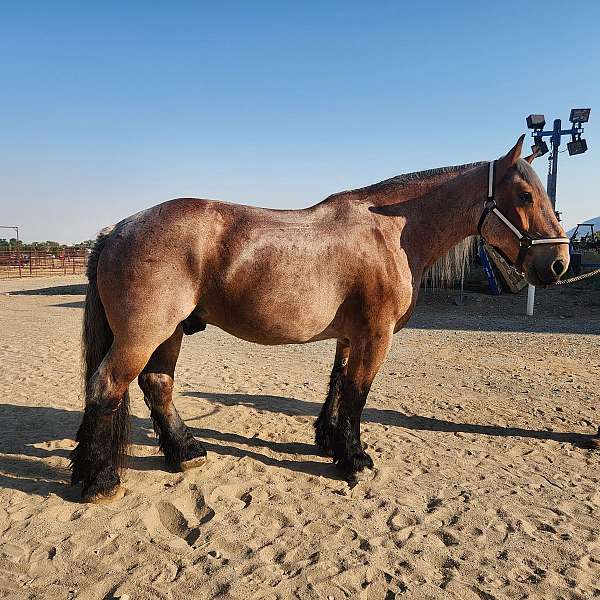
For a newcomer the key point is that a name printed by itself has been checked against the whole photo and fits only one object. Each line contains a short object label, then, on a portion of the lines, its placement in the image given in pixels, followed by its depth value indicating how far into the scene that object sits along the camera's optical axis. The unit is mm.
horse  2982
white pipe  12997
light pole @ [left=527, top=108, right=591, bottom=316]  16188
